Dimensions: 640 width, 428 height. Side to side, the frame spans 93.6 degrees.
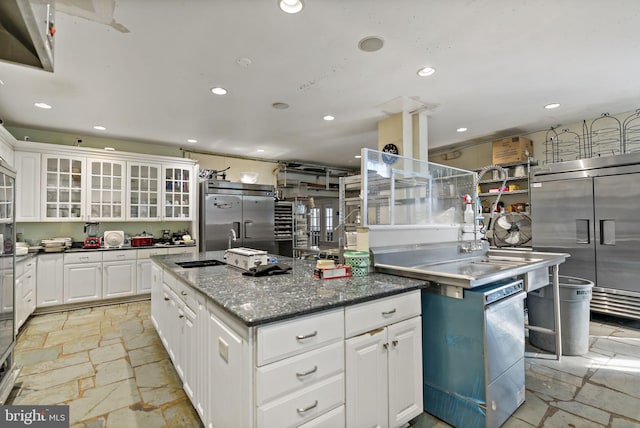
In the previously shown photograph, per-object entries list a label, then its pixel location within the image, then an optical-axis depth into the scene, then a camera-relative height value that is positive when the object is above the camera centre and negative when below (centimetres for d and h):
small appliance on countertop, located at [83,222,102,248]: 457 -15
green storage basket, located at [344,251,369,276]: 204 -29
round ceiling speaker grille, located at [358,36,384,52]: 230 +138
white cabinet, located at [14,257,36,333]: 334 -81
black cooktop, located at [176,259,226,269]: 262 -39
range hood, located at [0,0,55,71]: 104 +72
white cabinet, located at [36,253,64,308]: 401 -79
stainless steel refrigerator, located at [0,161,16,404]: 205 -42
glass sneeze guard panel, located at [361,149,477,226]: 219 +24
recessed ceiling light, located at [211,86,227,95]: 313 +138
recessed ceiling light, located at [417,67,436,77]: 274 +137
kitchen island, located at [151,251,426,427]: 124 -63
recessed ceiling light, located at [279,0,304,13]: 190 +138
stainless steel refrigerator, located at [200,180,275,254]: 541 +10
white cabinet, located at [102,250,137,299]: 443 -78
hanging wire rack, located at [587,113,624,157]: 402 +112
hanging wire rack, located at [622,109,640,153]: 390 +111
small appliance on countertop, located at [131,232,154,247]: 477 -32
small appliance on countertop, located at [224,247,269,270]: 237 -31
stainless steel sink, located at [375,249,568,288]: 175 -36
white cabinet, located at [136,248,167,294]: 467 -77
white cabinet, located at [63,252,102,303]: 418 -78
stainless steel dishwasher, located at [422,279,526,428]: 170 -81
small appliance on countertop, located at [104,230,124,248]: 466 -27
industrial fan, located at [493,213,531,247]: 454 -18
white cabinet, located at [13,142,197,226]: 421 +56
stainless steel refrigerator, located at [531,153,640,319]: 345 -6
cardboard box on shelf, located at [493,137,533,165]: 462 +107
